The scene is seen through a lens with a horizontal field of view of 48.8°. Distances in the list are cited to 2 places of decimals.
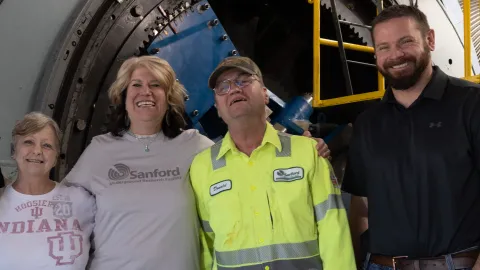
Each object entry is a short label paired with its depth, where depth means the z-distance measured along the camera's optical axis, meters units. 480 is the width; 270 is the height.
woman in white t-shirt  1.78
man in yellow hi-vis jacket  1.73
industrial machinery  2.33
